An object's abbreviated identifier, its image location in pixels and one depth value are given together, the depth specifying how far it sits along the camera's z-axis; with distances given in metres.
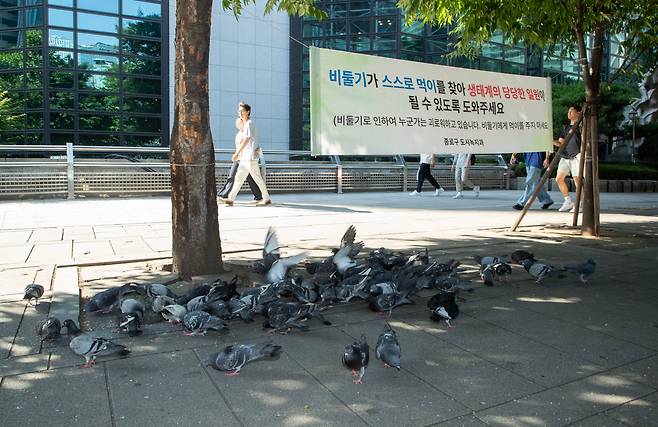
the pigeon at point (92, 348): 3.20
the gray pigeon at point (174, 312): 3.86
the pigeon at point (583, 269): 5.27
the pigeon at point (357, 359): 3.08
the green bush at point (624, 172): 20.92
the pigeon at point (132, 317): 3.72
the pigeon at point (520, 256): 5.60
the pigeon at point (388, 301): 4.27
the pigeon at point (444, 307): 4.09
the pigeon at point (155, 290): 4.17
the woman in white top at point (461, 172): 14.97
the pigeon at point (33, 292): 4.17
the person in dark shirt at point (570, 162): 9.68
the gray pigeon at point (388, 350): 3.17
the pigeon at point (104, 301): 4.07
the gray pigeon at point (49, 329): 3.47
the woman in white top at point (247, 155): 11.09
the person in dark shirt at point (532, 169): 11.42
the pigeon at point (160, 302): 3.96
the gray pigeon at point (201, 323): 3.67
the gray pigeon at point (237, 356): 3.14
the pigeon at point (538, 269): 5.23
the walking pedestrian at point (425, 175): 15.13
